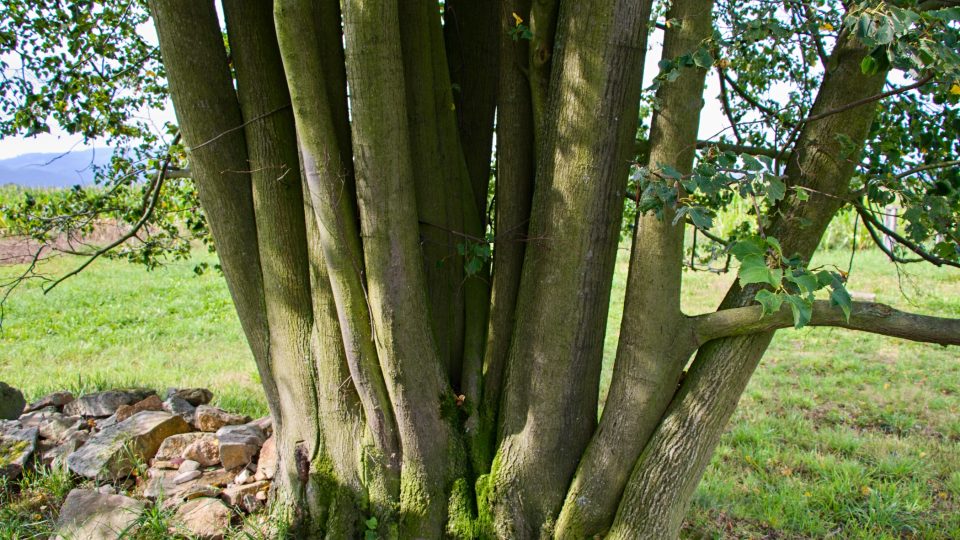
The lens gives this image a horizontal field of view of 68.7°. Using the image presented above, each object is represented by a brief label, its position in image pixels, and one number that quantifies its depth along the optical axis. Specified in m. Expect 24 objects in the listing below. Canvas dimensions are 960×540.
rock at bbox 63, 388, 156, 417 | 4.96
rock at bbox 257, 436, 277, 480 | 3.81
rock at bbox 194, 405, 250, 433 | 4.48
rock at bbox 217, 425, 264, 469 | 3.95
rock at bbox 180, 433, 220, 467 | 4.04
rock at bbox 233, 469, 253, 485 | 3.80
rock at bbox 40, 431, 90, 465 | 4.20
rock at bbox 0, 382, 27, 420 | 5.02
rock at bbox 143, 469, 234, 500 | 3.70
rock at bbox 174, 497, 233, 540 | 3.33
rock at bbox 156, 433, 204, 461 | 4.12
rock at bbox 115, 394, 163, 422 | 4.75
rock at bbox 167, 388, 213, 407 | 5.24
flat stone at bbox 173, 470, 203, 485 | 3.83
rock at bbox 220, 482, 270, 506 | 3.63
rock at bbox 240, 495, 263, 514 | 3.58
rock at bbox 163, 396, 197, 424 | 4.71
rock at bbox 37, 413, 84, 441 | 4.60
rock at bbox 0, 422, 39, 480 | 4.04
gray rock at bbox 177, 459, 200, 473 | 3.95
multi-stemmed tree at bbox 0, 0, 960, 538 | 2.64
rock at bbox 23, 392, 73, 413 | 5.27
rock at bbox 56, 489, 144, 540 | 3.34
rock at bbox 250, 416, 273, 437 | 4.35
